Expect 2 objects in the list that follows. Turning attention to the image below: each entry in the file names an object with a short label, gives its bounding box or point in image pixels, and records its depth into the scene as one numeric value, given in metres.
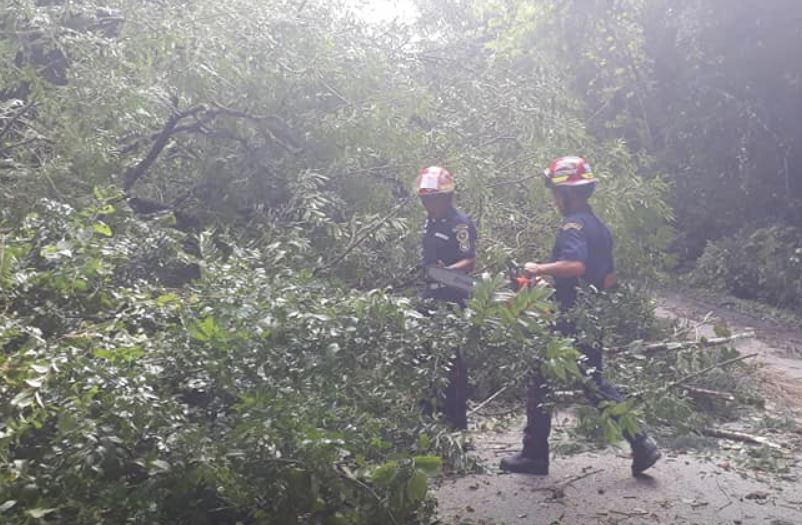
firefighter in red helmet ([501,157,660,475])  5.02
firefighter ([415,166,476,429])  5.78
